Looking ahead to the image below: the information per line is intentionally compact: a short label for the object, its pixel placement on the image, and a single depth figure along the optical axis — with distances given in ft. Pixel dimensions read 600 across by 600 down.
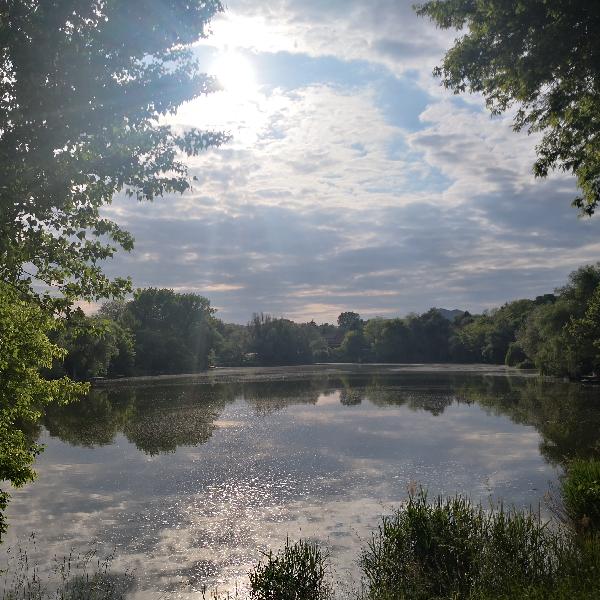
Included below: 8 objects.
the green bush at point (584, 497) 38.22
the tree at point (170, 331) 323.37
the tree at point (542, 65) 37.35
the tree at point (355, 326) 613.72
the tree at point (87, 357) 213.46
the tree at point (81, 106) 28.76
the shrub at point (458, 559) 29.19
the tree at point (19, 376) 27.81
